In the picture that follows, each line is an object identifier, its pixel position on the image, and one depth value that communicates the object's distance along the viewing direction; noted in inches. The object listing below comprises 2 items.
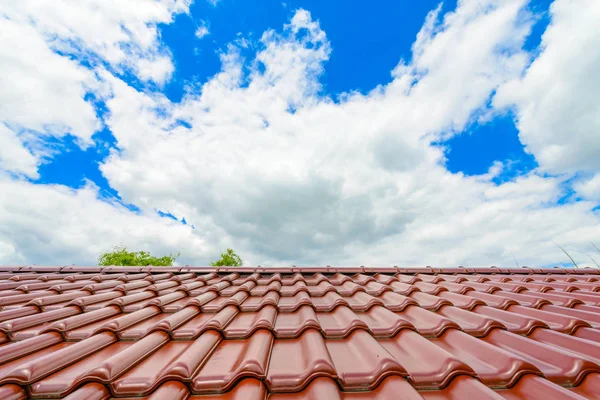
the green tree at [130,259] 792.3
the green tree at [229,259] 760.3
